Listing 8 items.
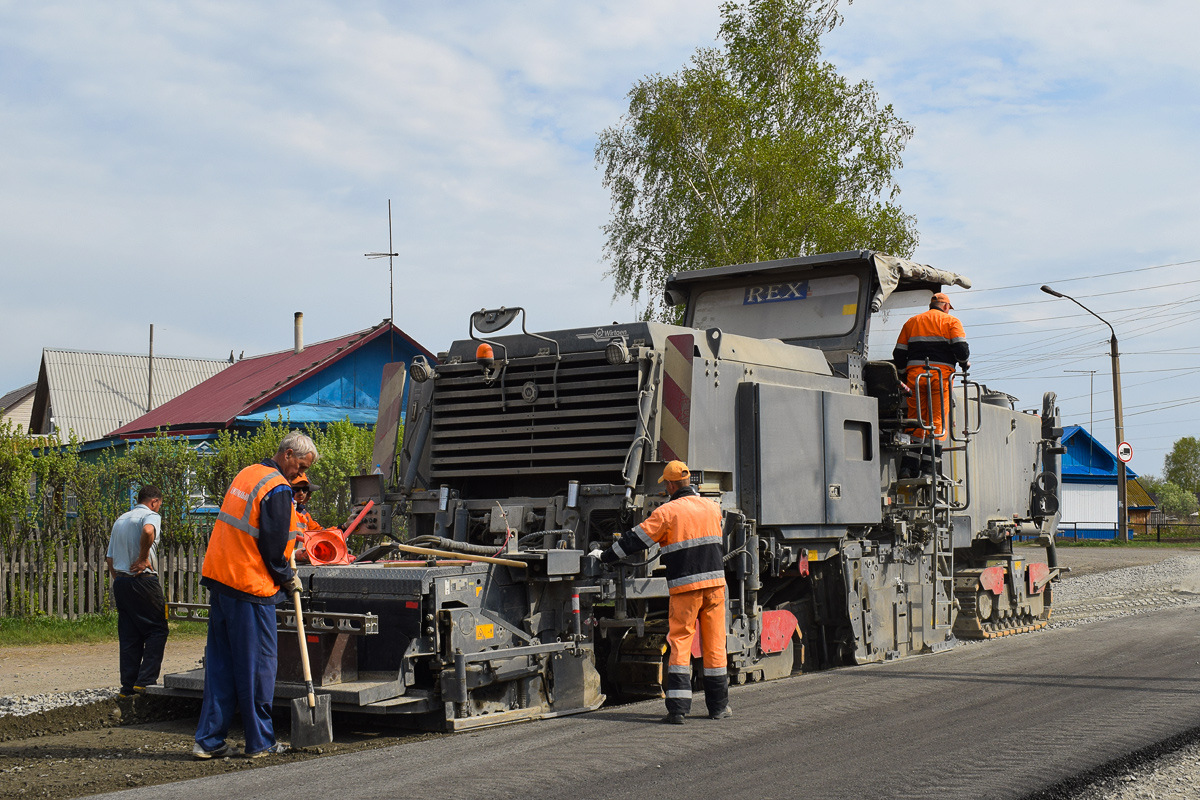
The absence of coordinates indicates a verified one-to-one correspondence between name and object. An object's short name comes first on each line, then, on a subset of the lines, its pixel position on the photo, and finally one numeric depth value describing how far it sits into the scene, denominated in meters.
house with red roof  27.83
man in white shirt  8.53
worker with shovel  6.38
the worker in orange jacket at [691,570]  7.29
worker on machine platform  10.59
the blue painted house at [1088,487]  48.62
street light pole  31.97
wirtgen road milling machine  7.10
